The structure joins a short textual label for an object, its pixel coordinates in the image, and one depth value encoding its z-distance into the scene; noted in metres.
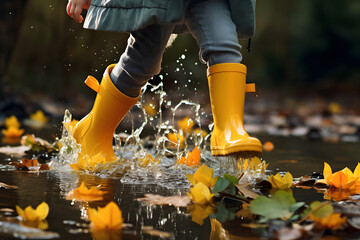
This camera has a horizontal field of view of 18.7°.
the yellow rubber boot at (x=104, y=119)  5.32
